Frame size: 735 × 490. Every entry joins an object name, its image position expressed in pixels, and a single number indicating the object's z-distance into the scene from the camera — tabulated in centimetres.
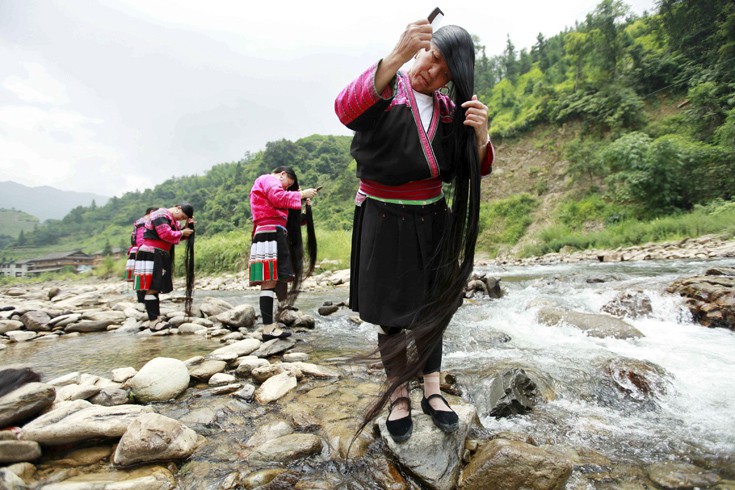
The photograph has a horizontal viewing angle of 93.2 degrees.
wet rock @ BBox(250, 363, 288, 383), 261
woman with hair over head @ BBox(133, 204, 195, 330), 483
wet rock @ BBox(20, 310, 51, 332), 495
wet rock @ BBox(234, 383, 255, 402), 231
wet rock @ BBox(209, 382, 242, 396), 239
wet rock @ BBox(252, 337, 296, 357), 325
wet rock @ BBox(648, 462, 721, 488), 145
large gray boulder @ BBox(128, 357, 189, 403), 231
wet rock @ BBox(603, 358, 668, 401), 240
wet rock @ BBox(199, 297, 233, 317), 576
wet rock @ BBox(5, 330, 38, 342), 444
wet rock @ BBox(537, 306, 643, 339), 376
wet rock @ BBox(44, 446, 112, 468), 155
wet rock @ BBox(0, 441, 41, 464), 144
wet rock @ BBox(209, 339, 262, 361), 304
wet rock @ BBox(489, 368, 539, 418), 209
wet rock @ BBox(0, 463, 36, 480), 140
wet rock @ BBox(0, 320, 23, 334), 472
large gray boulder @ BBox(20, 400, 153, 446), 159
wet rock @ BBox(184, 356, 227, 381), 262
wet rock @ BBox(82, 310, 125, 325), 521
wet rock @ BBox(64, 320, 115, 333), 495
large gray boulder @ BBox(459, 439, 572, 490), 139
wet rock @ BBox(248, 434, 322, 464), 159
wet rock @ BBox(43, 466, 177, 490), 131
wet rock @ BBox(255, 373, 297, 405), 229
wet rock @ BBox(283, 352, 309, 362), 311
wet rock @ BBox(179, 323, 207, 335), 453
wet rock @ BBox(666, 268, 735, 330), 406
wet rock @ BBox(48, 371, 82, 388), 255
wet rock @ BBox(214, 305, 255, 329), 472
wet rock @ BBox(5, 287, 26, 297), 1430
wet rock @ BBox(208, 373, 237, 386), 253
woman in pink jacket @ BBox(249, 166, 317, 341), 387
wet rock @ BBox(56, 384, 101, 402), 213
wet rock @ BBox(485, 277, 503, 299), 681
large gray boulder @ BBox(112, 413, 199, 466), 155
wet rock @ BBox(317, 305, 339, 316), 582
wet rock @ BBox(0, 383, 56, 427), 164
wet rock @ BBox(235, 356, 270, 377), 276
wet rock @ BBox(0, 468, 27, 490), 123
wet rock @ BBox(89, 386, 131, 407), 219
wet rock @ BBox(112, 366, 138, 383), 257
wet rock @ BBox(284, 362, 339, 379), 268
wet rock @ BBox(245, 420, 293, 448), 178
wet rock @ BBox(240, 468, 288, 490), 142
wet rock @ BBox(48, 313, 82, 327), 503
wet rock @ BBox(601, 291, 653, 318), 479
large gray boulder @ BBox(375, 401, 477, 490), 145
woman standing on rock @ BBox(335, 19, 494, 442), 150
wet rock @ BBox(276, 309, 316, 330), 480
